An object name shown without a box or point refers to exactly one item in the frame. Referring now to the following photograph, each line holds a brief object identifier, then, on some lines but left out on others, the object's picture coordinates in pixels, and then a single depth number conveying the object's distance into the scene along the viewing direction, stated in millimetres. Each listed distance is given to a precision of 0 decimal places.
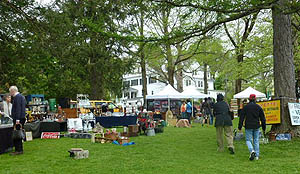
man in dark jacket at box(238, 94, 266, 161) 7656
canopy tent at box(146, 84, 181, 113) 22875
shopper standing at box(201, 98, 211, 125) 20219
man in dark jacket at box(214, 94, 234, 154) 8805
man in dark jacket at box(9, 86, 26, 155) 8734
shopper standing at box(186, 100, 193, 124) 19828
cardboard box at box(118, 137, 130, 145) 10734
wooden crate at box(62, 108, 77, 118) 18923
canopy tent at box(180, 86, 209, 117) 23936
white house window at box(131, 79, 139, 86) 63362
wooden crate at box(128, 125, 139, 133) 13212
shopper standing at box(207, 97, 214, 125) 20311
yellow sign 11039
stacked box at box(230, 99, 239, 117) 32703
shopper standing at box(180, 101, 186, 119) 20319
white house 57881
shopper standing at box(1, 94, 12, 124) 10054
